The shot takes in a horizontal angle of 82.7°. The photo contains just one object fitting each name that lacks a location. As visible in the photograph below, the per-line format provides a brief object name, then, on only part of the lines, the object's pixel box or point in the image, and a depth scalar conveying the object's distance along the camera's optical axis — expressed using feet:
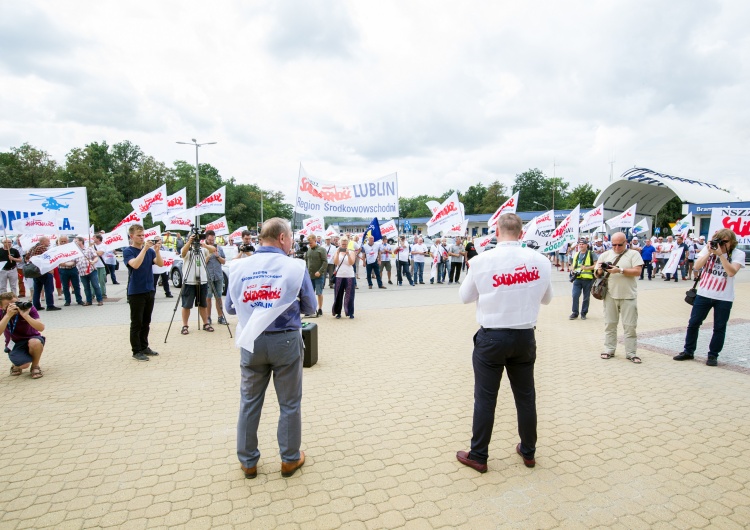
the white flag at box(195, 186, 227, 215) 61.98
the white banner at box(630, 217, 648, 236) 82.74
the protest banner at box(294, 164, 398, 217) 42.16
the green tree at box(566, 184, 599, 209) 276.00
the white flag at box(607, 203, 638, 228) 67.15
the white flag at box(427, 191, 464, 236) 52.26
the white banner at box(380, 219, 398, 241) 60.58
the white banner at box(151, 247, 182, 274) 46.30
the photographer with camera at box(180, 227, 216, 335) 25.85
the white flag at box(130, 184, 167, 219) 55.93
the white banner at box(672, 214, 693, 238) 64.76
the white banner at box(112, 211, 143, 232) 48.64
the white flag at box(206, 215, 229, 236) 64.56
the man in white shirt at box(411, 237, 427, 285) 57.10
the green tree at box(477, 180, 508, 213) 331.98
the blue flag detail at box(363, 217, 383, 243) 45.54
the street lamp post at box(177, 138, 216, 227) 112.01
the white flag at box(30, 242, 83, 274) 32.96
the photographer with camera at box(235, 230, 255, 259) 26.07
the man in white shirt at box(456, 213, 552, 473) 10.34
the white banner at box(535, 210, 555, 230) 46.00
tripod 26.03
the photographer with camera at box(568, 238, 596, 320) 31.58
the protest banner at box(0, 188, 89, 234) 28.55
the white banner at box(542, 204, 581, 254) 46.34
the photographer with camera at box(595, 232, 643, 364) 20.53
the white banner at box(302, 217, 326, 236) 57.55
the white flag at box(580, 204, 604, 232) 65.77
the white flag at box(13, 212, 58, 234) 28.45
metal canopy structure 160.78
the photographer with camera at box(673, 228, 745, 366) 19.47
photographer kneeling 18.16
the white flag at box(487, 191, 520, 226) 44.93
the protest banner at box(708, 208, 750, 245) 24.48
